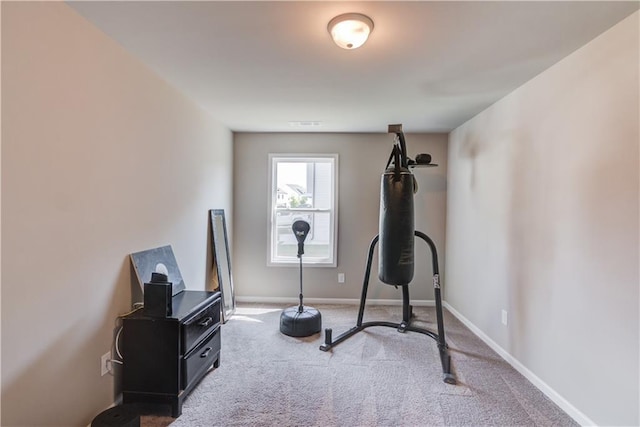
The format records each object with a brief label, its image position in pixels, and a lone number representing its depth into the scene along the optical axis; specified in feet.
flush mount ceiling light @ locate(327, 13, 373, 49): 5.43
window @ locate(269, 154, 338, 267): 14.34
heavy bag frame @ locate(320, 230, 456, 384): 8.52
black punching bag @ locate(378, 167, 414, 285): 9.37
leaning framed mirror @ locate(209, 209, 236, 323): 11.93
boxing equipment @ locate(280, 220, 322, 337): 10.51
